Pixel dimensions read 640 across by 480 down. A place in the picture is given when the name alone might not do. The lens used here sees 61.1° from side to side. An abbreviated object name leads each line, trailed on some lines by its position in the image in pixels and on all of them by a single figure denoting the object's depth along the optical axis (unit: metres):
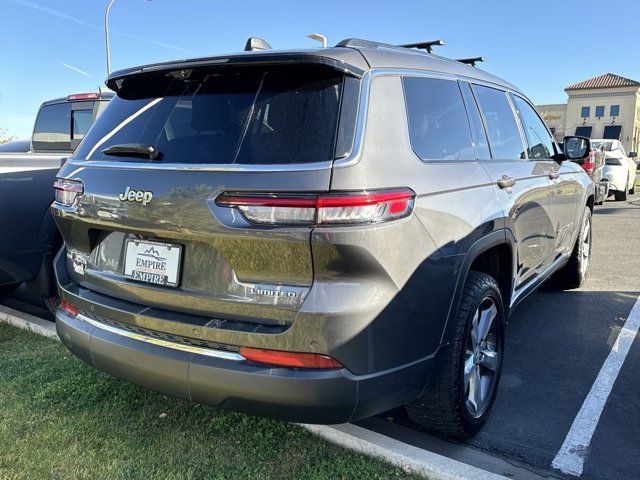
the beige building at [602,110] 66.88
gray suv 1.95
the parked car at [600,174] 11.69
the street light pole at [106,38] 19.55
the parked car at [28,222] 3.67
